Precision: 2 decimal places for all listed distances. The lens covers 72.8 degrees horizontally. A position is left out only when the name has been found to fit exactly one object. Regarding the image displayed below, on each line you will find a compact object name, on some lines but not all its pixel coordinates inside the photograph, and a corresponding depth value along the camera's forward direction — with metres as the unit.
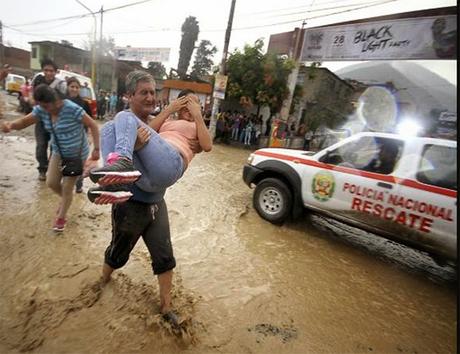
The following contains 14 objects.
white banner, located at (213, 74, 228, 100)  13.55
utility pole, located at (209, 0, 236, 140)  13.59
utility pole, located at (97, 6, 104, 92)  22.87
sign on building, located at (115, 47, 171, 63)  28.30
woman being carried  1.56
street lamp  23.72
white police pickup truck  3.65
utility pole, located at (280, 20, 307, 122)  14.38
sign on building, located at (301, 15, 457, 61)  10.48
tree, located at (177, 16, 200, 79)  45.38
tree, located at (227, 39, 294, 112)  14.37
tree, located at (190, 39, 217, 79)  49.58
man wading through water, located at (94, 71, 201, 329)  1.98
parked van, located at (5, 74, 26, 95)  20.91
